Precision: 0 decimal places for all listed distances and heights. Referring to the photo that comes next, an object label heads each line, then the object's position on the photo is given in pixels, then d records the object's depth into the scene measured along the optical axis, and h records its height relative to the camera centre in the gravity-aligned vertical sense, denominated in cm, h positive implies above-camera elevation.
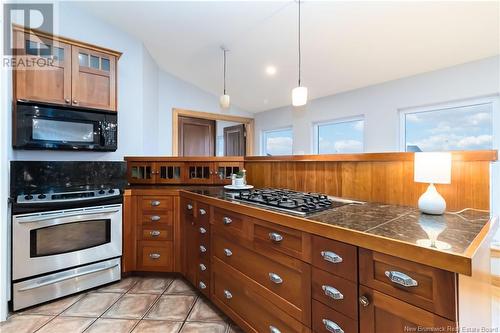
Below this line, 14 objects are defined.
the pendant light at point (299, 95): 215 +63
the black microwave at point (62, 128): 203 +35
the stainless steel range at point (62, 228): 190 -53
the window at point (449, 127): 269 +47
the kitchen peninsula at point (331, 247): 82 -39
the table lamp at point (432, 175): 124 -5
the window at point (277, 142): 485 +51
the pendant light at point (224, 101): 310 +83
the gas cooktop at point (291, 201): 137 -22
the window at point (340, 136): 379 +50
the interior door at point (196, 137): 467 +60
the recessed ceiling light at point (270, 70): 350 +141
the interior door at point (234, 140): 539 +60
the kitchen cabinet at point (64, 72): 207 +88
